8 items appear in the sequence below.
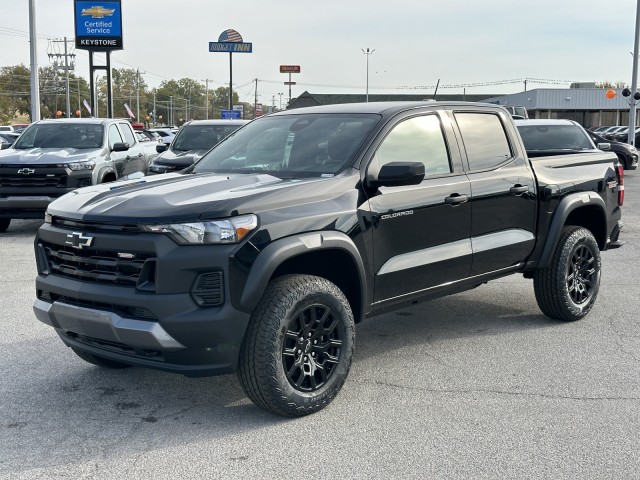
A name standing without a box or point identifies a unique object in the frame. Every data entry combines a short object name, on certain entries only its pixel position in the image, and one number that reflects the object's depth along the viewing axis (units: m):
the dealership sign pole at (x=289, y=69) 92.03
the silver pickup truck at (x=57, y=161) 11.41
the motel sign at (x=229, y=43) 53.11
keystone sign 29.89
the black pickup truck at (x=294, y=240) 3.96
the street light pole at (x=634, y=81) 35.84
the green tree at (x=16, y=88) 124.88
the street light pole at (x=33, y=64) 25.12
